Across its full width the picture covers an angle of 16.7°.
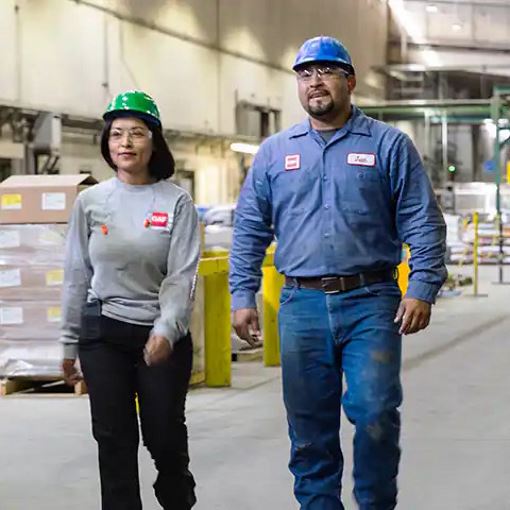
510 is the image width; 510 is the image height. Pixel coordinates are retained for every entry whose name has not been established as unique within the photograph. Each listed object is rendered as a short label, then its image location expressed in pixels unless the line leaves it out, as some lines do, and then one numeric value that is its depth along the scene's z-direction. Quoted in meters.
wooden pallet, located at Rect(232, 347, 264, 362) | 16.25
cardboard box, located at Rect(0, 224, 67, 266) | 12.77
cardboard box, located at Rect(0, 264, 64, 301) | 12.81
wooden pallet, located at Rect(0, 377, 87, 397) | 13.11
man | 6.18
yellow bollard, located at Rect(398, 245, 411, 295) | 20.53
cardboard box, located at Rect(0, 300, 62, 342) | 12.80
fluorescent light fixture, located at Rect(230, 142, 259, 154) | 45.98
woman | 6.24
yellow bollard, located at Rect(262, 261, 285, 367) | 15.35
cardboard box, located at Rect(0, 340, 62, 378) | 12.88
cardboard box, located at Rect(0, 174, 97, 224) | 12.60
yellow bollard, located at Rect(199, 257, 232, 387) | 13.77
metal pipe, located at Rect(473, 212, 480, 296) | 27.21
